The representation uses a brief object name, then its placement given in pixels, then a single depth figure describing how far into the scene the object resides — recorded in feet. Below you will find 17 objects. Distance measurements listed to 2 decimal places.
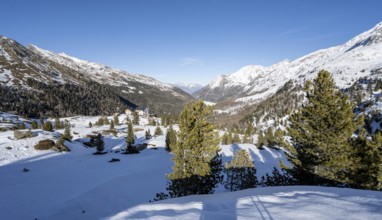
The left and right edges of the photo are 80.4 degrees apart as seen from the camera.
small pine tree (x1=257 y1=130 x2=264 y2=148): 249.96
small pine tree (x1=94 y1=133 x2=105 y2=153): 185.26
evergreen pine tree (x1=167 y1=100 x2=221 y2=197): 59.82
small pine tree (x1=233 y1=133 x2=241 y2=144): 315.37
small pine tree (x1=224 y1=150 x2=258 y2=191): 81.68
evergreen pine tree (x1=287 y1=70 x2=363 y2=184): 54.71
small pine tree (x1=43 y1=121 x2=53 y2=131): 254.39
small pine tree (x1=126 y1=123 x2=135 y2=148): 203.10
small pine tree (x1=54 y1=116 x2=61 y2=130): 339.69
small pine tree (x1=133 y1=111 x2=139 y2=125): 471.62
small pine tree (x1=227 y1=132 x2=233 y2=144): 296.18
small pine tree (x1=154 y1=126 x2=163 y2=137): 325.64
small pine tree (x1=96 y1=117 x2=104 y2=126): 414.62
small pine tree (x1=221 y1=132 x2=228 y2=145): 298.66
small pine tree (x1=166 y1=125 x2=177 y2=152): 201.21
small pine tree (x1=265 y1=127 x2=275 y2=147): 306.27
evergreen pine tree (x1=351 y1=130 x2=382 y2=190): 54.08
